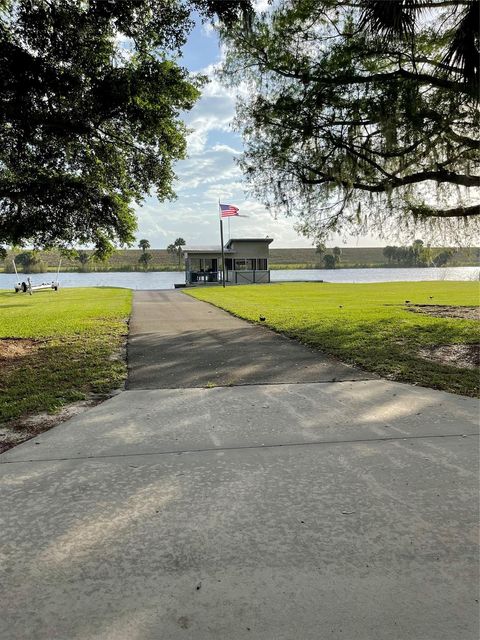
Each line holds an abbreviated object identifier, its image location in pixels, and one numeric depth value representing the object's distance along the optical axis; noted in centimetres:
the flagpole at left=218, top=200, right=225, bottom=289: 3436
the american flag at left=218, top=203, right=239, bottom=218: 3350
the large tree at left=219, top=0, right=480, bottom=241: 717
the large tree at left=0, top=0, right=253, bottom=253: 688
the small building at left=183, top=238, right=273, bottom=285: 4016
